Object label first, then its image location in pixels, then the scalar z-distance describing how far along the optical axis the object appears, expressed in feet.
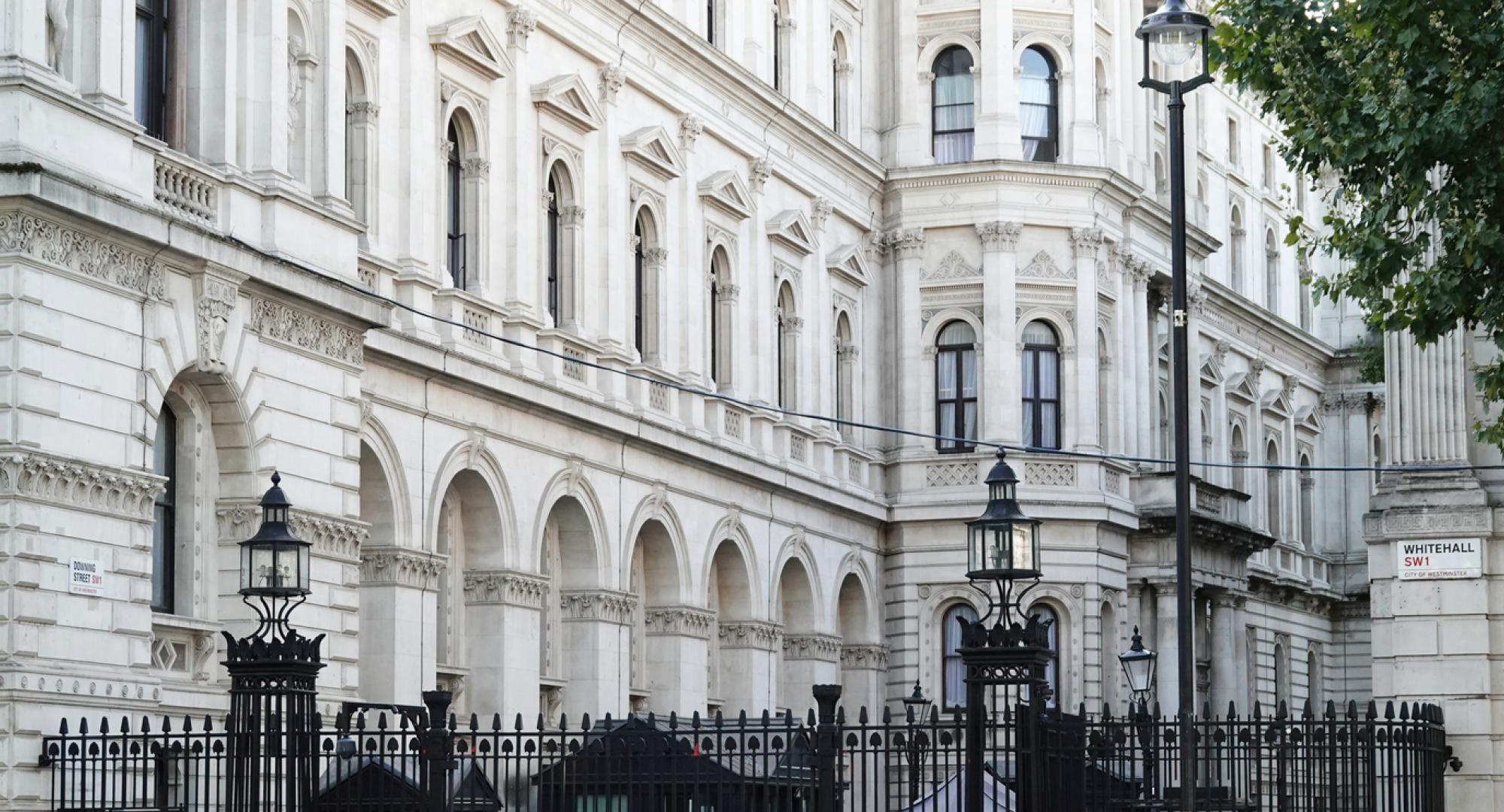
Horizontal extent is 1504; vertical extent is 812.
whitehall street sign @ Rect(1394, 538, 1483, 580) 86.69
